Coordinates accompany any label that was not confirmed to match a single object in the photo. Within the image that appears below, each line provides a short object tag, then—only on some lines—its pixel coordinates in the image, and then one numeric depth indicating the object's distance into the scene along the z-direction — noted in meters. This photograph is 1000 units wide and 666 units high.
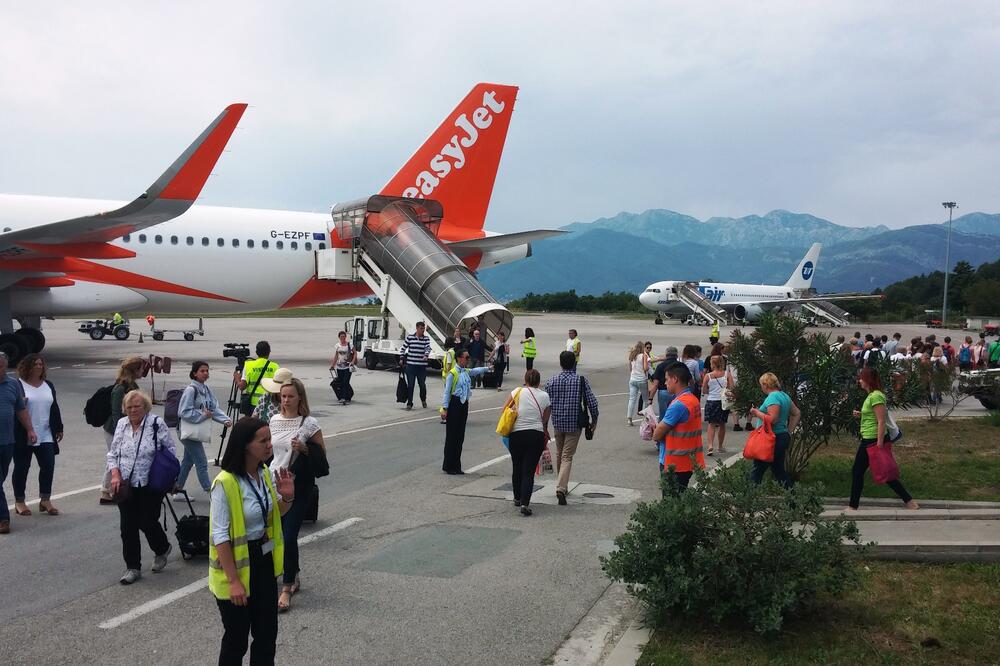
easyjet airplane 19.62
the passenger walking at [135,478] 6.82
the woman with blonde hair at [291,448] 6.57
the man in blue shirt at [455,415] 11.39
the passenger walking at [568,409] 9.70
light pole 76.46
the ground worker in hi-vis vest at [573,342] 23.30
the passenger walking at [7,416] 8.27
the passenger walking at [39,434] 8.91
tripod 11.03
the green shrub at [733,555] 5.69
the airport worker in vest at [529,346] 24.75
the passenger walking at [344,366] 18.25
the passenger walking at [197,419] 9.49
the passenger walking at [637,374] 15.90
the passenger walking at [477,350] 22.88
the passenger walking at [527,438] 9.32
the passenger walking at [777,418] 9.25
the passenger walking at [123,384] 8.97
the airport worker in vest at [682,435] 8.12
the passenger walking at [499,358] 23.33
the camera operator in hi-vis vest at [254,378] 10.61
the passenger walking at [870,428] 8.95
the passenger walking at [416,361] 17.94
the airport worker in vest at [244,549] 4.37
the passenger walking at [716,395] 13.66
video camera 13.08
